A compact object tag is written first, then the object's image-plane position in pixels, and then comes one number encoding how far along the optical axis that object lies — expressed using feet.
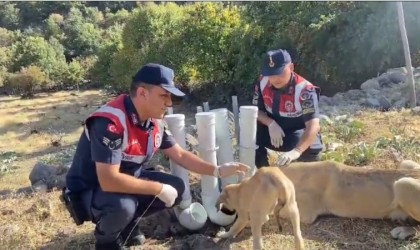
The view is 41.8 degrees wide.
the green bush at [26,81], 109.09
